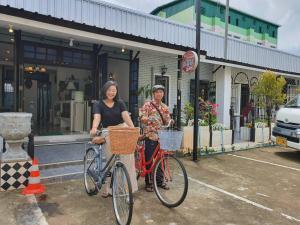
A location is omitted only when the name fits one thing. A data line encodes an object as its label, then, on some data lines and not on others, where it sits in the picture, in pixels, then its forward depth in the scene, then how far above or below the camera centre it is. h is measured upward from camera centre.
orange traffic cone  4.74 -1.31
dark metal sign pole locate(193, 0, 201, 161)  7.32 +0.21
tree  11.07 +0.71
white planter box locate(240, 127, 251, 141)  10.86 -0.99
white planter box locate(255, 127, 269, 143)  10.78 -1.01
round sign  7.39 +1.21
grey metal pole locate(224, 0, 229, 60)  13.93 +3.07
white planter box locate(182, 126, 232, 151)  8.28 -0.94
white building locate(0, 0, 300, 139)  7.69 +1.66
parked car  8.14 -0.51
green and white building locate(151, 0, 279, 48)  42.69 +14.47
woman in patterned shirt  4.93 -0.23
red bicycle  4.09 -0.99
